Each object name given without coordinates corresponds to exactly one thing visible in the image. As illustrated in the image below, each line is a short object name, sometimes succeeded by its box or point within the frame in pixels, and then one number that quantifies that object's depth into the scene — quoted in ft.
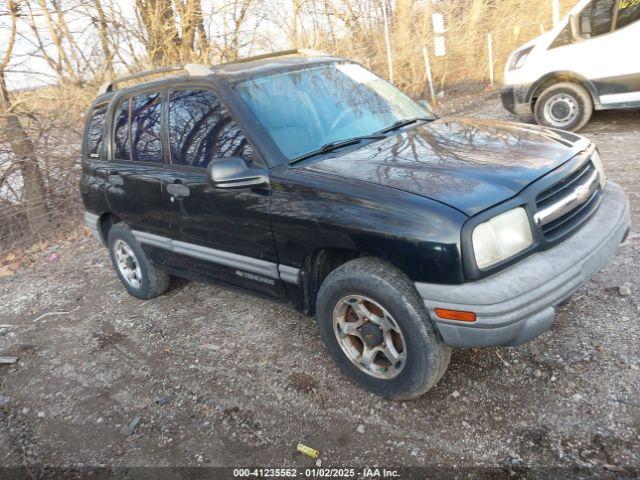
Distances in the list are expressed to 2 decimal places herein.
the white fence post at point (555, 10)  35.27
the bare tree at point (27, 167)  26.71
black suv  8.07
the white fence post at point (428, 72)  37.01
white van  21.99
